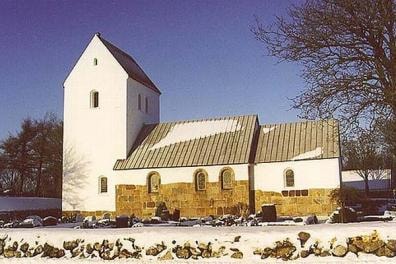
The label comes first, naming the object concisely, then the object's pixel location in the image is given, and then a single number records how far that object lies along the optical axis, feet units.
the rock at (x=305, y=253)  26.35
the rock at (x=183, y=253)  28.27
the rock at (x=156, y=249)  28.94
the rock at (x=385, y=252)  25.03
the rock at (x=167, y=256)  28.50
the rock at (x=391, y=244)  25.05
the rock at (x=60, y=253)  31.04
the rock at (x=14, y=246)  32.55
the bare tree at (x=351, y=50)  37.19
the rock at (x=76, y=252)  30.68
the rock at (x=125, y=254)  29.48
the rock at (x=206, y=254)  27.96
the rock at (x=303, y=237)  26.71
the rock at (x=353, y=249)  25.58
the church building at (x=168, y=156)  71.61
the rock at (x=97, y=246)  30.32
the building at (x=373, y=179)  167.94
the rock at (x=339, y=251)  25.73
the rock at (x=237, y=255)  27.35
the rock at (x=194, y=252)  28.14
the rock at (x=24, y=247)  32.22
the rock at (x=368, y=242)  25.40
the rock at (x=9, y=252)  32.35
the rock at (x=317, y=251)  26.16
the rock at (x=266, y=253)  26.98
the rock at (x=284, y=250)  26.68
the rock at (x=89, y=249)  30.46
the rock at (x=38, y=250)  31.74
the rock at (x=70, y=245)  31.04
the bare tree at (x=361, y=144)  40.88
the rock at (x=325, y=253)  25.99
